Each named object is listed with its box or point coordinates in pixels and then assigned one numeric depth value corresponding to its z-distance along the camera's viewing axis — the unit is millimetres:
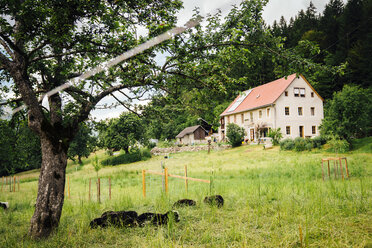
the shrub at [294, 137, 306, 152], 22688
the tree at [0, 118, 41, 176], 7527
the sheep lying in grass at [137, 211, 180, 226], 5180
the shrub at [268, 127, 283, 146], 28438
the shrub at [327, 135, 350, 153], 19153
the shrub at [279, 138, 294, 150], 23875
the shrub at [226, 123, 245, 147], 34344
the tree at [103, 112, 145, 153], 35816
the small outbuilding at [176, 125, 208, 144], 54938
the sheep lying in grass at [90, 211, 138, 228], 5272
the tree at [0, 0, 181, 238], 4207
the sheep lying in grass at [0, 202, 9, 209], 9602
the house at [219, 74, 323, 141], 32500
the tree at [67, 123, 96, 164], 36650
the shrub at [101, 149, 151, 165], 36000
